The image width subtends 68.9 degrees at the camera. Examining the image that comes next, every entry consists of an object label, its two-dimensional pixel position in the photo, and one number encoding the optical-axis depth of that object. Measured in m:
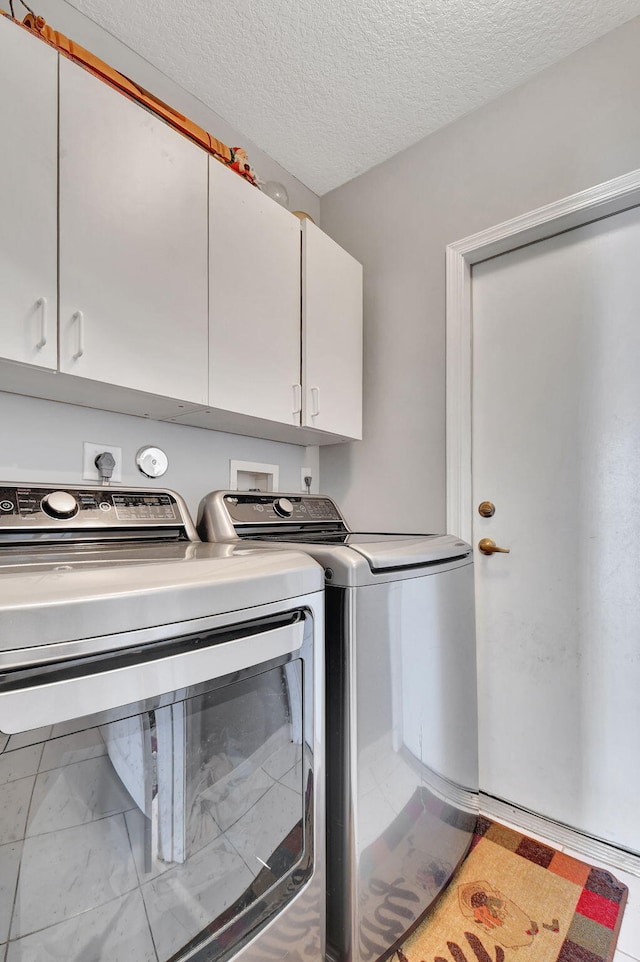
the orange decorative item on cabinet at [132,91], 1.14
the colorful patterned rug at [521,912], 1.12
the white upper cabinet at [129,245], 1.13
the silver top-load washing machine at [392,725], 1.00
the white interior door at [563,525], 1.52
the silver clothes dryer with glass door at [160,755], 0.59
